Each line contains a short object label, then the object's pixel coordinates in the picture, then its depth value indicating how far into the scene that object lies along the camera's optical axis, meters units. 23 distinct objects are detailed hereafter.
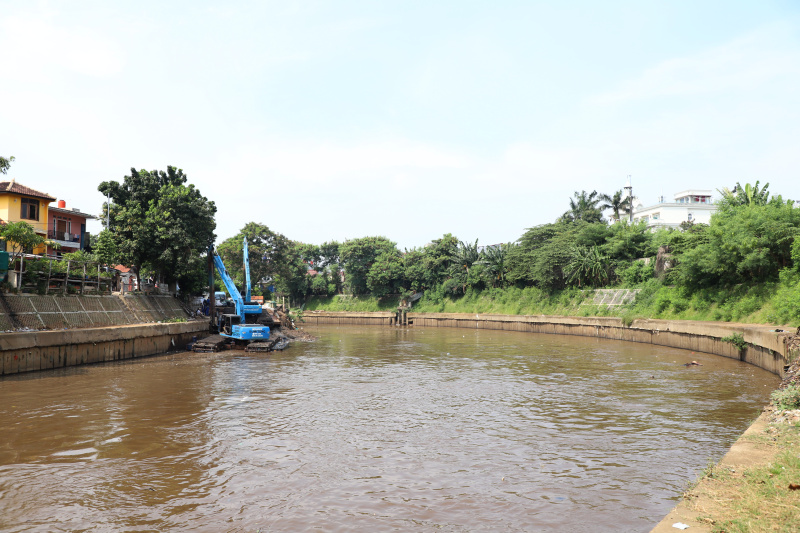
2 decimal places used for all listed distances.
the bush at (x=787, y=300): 24.36
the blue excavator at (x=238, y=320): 34.03
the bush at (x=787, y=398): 10.68
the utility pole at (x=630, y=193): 72.81
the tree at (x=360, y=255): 83.25
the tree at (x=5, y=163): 19.12
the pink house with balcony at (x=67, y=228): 45.38
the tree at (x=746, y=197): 39.31
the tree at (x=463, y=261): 70.00
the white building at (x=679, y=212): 79.56
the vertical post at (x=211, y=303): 35.94
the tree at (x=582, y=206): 71.12
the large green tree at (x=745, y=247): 29.11
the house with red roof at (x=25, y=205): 40.25
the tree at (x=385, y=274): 78.25
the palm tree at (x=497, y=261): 65.38
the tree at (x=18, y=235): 24.11
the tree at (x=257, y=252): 70.38
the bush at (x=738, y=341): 25.86
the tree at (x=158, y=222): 34.34
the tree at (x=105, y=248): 32.88
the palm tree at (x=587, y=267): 50.81
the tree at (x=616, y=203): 72.88
